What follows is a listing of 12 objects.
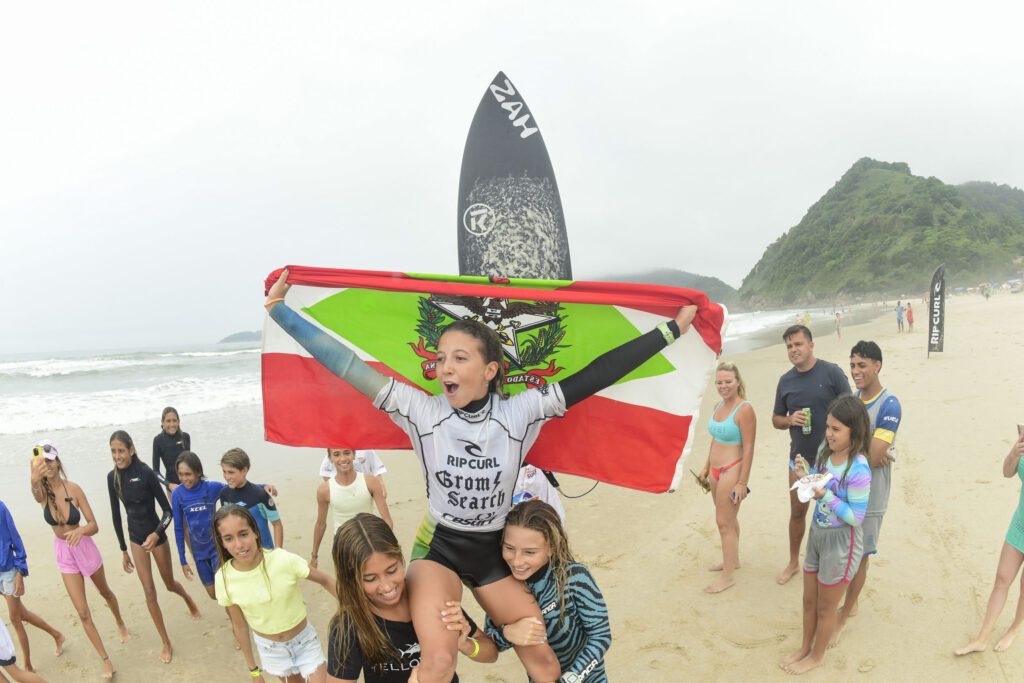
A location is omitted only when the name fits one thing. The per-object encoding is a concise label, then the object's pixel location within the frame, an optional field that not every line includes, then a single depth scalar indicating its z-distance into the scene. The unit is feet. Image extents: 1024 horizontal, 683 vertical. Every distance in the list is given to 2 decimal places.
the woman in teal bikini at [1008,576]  10.49
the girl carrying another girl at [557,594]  6.62
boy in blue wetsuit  12.42
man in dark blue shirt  12.59
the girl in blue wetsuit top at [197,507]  13.12
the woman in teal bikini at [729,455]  13.47
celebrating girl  6.83
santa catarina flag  8.21
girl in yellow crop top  9.34
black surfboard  12.21
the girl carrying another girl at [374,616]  6.33
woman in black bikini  12.35
